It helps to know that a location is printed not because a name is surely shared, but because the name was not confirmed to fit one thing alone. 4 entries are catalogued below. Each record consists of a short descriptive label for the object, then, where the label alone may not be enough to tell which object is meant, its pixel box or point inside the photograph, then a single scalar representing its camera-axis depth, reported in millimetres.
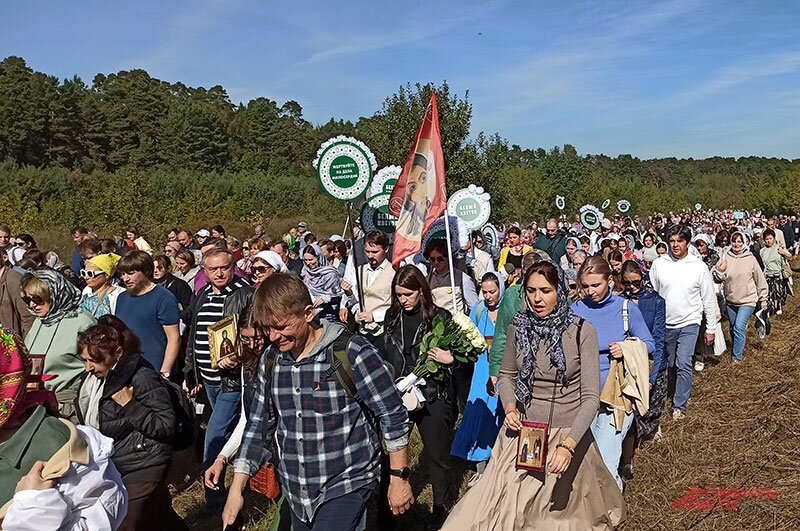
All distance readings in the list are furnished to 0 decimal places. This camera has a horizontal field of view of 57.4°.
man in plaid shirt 3121
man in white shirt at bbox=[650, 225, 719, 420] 7824
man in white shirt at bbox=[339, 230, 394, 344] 6824
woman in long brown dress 4125
